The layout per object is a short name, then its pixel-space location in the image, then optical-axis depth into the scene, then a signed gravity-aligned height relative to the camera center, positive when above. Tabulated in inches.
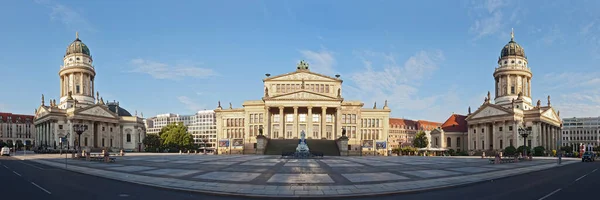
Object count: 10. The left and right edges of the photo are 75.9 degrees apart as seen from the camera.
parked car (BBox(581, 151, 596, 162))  2108.8 -265.0
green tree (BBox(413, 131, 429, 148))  4822.1 -390.9
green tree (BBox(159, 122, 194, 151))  4106.8 -292.5
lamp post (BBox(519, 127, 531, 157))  1939.0 -114.3
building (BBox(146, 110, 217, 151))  7657.5 -676.7
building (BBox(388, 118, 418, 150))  6525.6 -388.1
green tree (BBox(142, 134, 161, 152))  4667.8 -379.0
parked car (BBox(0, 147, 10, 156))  2536.9 -265.9
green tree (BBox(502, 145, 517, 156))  2883.6 -312.8
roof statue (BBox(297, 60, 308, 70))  3874.5 +457.6
